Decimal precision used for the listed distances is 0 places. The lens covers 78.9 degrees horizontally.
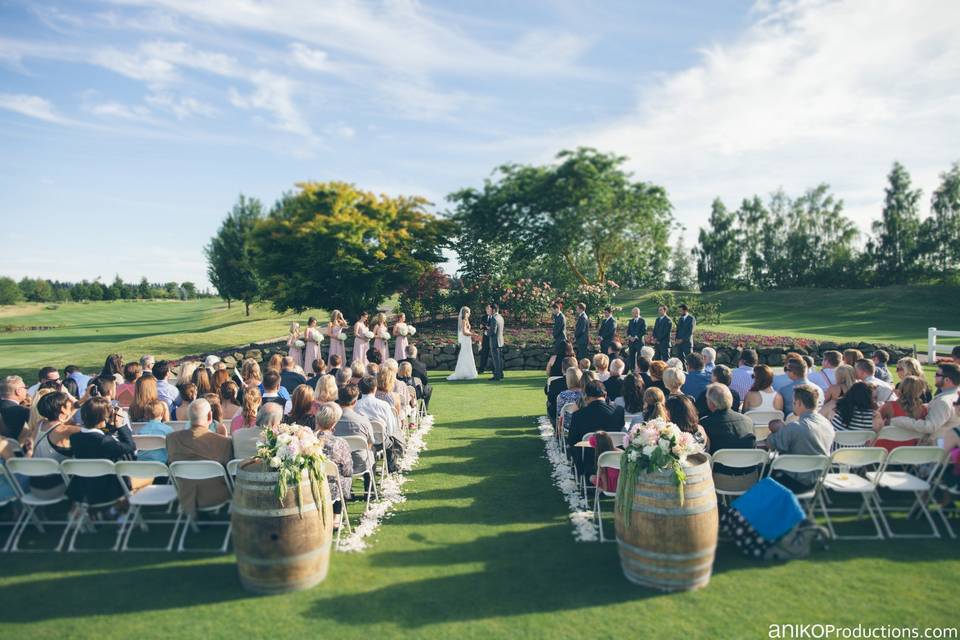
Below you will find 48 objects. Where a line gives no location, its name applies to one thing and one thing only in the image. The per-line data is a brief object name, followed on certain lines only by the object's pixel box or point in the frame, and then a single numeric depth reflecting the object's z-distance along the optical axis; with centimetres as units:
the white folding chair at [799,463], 539
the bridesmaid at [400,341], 1534
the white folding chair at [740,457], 552
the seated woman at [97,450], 573
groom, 1608
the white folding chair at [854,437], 627
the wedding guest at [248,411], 665
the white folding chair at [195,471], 544
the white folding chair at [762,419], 719
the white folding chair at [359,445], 630
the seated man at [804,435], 565
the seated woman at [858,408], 666
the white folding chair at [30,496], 551
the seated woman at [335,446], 584
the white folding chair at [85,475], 545
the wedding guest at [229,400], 754
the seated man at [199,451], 571
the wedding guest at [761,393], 764
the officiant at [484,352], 1763
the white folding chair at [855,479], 553
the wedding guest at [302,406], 654
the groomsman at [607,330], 1614
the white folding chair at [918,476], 548
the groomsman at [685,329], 1544
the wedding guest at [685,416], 592
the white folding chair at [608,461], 559
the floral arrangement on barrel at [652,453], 457
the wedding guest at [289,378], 936
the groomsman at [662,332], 1572
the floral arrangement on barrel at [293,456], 466
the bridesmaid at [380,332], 1527
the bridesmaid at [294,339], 1539
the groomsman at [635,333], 1596
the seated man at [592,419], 659
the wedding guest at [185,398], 767
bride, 1622
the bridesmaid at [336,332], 1549
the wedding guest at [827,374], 830
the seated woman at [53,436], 582
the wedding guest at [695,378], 847
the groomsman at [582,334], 1592
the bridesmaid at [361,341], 1551
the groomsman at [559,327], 1559
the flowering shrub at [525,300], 2205
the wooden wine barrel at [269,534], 463
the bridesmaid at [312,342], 1531
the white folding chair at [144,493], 546
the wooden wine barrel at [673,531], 454
